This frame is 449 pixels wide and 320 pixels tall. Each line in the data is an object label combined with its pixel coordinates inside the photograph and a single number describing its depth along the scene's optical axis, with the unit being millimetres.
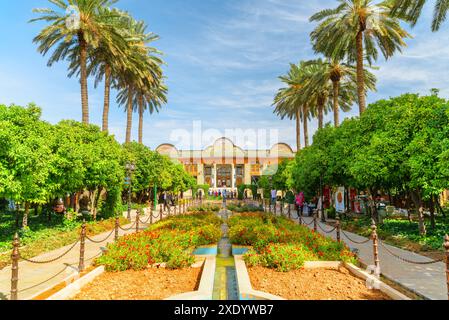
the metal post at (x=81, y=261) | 7814
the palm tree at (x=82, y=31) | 20234
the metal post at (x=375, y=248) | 7609
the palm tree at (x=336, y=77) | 25547
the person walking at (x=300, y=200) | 22816
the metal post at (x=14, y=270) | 5461
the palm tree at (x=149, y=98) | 34312
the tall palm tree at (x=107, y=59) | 22297
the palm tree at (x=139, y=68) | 26877
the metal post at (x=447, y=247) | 5352
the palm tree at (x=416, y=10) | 14156
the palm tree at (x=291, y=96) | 32981
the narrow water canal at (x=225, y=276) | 6164
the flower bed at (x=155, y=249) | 7746
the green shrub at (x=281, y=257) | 7688
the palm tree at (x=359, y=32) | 19234
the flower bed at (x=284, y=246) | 7871
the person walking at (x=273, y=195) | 35800
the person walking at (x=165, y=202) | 31998
